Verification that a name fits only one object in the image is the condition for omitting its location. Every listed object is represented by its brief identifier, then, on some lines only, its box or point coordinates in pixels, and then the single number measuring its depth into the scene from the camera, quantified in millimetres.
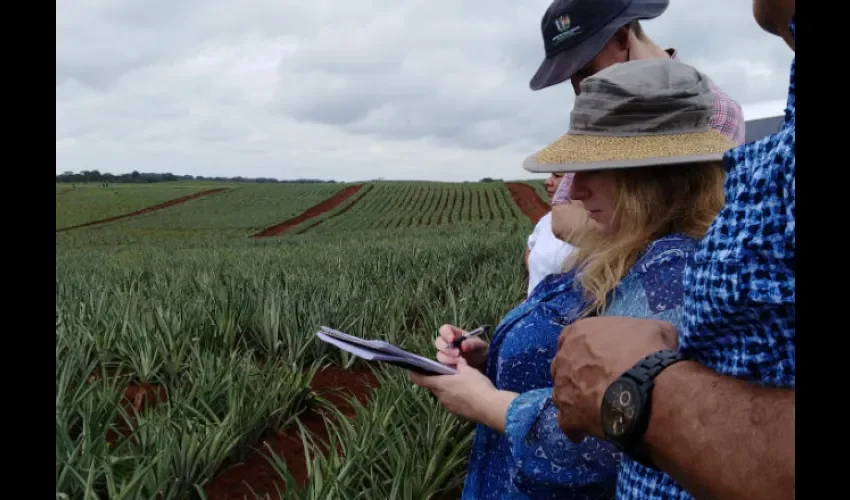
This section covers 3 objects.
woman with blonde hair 1127
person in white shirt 2262
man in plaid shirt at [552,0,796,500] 541
